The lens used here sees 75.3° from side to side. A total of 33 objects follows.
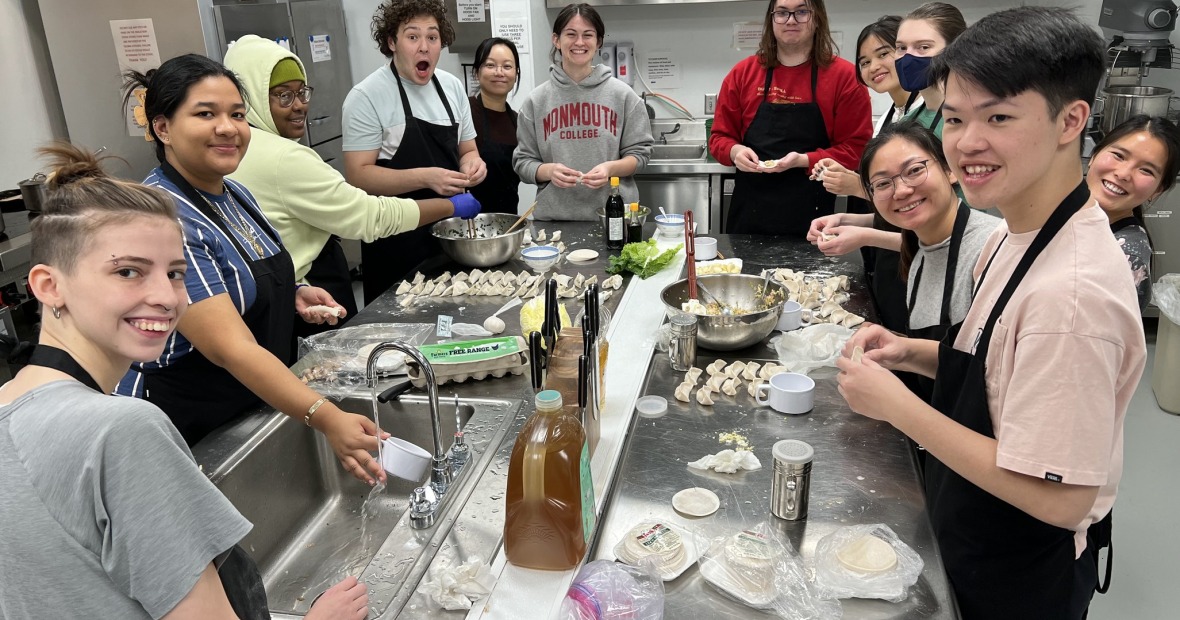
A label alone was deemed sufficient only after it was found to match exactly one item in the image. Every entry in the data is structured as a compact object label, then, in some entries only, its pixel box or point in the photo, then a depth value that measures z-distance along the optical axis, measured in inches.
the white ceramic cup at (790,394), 71.8
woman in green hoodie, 93.6
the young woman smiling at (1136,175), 85.7
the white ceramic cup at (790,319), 90.8
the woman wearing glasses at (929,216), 75.6
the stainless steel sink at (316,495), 67.7
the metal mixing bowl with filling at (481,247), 116.3
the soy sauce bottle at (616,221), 123.0
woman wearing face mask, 106.1
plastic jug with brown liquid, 50.1
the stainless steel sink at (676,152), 209.5
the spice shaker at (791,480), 55.1
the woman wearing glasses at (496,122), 158.7
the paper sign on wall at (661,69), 215.8
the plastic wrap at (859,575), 48.8
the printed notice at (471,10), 207.5
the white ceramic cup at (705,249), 118.2
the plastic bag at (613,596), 46.2
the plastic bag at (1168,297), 138.7
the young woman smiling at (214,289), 67.3
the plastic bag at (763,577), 48.4
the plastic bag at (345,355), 82.0
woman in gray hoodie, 145.7
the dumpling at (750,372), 78.4
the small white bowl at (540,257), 114.9
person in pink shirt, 42.3
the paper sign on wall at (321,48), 203.3
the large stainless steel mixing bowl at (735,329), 82.6
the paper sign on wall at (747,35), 207.9
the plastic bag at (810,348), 80.4
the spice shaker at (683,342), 81.1
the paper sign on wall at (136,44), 172.6
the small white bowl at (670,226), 132.8
